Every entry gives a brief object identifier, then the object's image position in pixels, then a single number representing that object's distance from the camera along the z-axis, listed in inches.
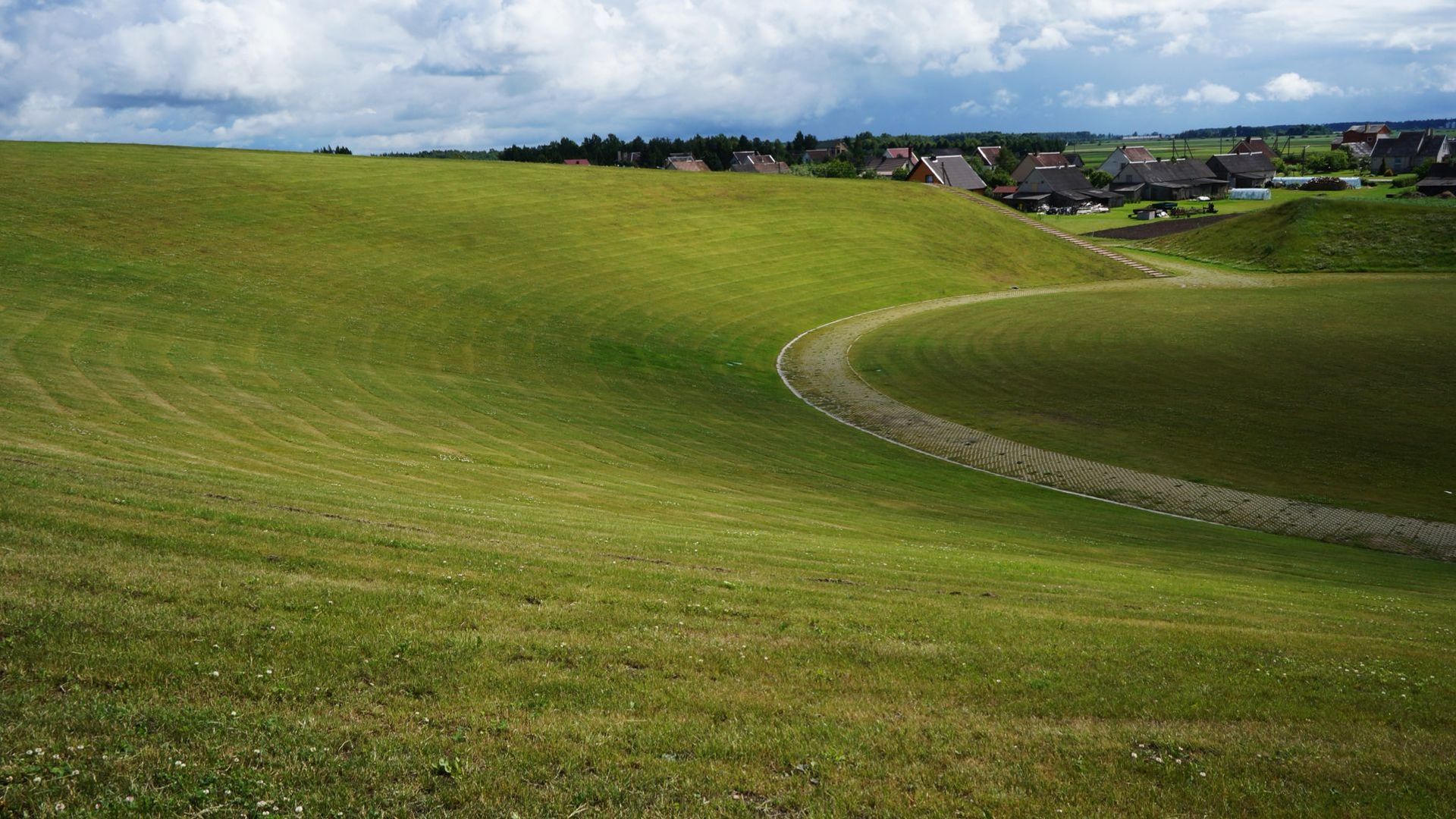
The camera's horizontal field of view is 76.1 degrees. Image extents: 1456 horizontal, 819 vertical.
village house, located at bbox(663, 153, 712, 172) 7342.5
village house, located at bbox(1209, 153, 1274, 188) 7347.4
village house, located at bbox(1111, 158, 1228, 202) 7047.2
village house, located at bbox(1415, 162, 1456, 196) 5600.4
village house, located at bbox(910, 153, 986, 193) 6402.6
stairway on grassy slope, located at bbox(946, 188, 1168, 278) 3764.8
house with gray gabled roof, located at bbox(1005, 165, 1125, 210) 6643.7
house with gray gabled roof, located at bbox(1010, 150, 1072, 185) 7554.1
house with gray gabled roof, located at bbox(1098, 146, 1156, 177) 7731.3
